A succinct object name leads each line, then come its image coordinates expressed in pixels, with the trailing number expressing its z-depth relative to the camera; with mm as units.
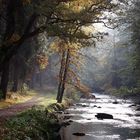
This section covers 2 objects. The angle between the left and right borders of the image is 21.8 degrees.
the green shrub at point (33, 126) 17612
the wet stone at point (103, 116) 36594
